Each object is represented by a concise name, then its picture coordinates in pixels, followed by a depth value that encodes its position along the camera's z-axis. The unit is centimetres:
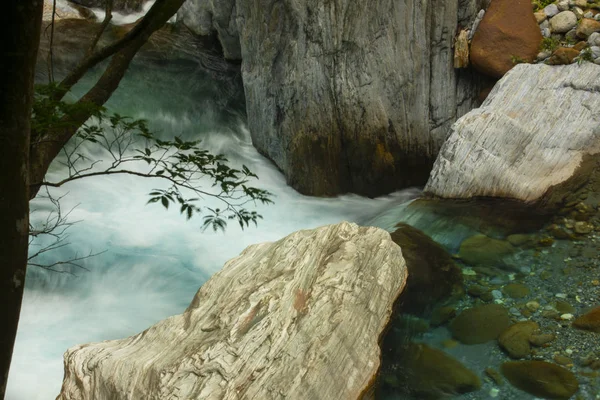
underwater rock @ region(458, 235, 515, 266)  494
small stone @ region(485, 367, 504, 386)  358
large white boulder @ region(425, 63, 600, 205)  594
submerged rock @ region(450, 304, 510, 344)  403
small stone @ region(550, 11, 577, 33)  668
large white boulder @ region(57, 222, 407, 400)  325
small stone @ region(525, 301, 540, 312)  420
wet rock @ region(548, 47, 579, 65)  645
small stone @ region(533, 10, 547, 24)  687
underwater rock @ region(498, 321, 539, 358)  379
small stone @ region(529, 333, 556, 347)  382
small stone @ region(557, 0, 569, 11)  684
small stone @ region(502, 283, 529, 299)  440
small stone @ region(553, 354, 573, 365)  363
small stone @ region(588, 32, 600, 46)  638
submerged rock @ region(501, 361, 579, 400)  343
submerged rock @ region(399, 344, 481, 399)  359
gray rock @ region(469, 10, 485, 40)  688
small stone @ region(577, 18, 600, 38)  647
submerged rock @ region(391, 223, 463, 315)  449
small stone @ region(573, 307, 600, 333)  390
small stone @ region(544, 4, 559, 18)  684
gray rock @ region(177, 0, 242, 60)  1080
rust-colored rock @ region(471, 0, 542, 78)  672
